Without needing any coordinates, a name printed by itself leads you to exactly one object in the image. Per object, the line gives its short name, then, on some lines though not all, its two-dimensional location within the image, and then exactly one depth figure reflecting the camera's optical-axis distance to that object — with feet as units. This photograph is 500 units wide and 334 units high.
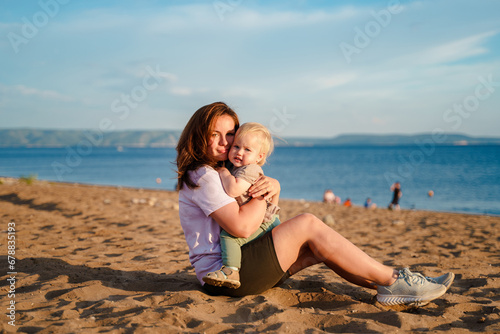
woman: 8.61
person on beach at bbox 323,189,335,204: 58.04
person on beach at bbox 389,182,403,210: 48.62
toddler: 8.50
